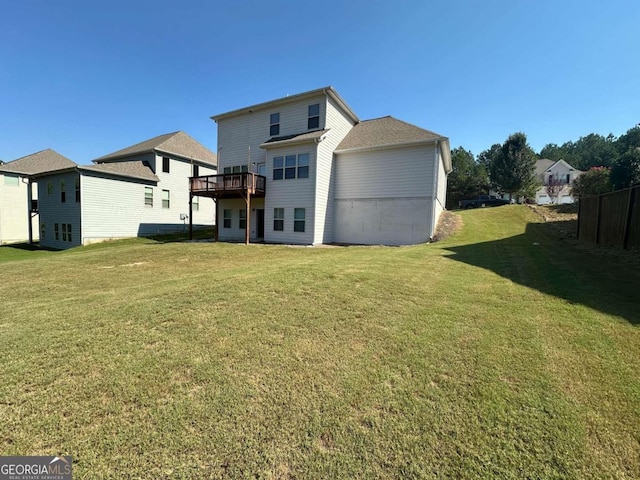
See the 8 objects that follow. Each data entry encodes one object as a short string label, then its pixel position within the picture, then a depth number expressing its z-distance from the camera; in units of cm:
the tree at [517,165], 3198
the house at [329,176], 1473
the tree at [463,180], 4462
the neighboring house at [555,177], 3756
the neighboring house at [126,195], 1861
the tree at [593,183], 2345
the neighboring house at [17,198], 2412
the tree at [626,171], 2048
